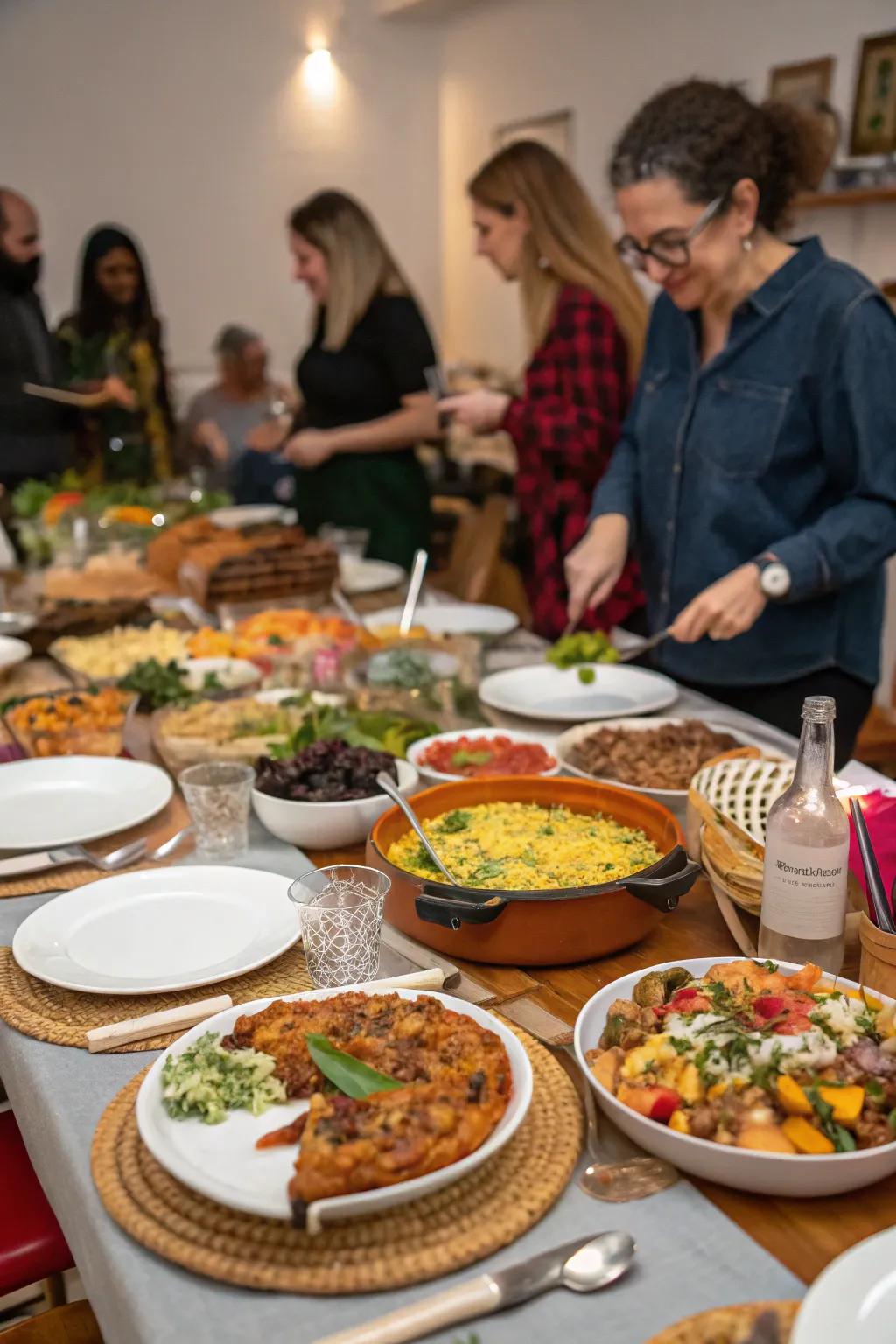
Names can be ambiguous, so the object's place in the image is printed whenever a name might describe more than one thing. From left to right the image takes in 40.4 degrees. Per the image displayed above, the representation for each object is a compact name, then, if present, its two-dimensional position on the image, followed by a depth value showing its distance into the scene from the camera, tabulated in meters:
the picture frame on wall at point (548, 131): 6.80
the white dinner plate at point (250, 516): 3.89
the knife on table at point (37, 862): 1.64
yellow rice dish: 1.42
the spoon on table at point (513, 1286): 0.83
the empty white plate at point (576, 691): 2.34
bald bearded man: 5.23
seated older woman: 6.59
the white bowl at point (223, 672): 2.40
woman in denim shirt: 2.27
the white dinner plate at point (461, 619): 2.98
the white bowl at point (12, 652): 2.65
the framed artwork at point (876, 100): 4.55
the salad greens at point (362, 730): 1.95
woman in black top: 4.24
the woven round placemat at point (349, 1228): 0.89
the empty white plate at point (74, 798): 1.77
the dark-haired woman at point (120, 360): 5.09
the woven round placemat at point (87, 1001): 1.25
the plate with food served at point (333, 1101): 0.91
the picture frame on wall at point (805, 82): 4.84
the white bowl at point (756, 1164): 0.94
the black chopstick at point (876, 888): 1.22
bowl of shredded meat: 1.83
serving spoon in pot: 1.41
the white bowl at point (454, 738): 1.87
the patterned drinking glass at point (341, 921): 1.27
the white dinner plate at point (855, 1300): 0.78
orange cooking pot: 1.31
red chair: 1.41
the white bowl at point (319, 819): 1.67
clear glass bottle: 1.23
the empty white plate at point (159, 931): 1.33
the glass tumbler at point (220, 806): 1.65
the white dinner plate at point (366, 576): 3.45
